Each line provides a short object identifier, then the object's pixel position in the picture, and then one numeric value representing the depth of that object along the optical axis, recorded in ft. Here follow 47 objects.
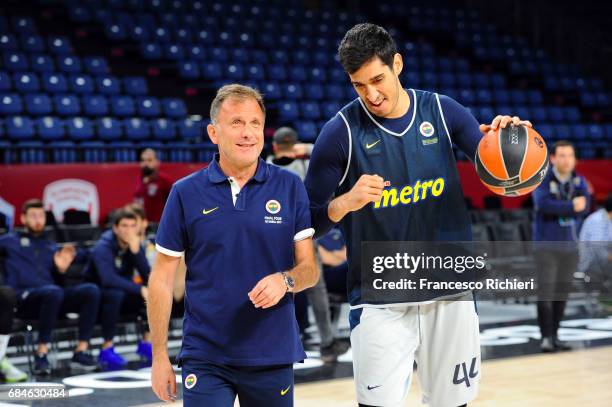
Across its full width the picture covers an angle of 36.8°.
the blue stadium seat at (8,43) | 46.03
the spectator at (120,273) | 24.70
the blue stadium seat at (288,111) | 51.21
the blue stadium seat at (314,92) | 54.65
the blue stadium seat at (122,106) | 45.62
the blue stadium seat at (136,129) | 43.86
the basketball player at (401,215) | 11.18
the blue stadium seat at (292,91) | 53.67
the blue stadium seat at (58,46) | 48.15
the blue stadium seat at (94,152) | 40.96
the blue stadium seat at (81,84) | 45.65
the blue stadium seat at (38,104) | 43.01
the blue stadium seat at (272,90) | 52.11
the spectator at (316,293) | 24.25
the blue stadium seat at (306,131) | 48.73
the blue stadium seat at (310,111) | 52.25
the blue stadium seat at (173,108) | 48.01
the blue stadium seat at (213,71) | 52.95
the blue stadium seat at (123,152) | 41.52
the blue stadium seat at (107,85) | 46.63
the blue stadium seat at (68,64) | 46.95
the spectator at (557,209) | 25.66
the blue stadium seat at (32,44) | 46.85
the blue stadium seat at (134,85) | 48.49
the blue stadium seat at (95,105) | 44.73
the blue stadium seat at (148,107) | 46.75
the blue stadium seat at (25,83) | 43.93
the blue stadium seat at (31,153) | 39.30
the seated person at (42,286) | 23.86
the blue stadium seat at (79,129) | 42.01
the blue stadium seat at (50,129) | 41.32
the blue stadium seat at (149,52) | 53.01
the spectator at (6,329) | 21.63
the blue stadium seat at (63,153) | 40.11
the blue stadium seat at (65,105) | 43.78
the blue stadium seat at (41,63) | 45.85
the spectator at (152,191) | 34.22
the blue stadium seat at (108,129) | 42.83
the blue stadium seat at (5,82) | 43.21
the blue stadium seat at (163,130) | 44.98
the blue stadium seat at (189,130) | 45.70
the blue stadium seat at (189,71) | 52.65
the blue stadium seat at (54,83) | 44.91
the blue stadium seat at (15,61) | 44.75
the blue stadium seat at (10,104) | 41.96
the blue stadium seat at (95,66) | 48.06
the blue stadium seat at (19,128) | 40.42
